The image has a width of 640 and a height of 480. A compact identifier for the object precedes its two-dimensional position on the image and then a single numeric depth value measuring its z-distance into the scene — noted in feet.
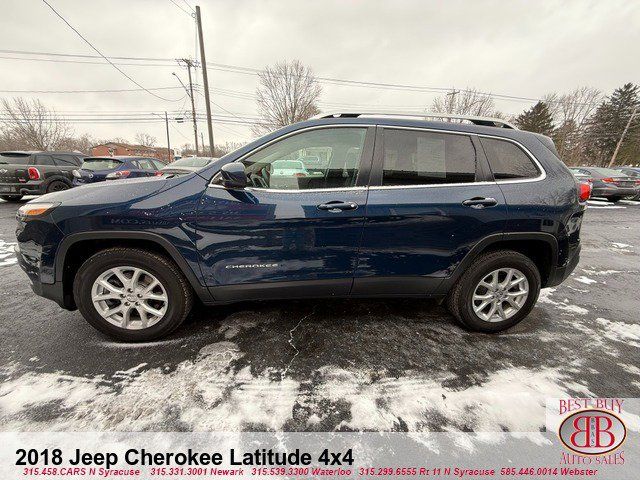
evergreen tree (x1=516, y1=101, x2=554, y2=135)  146.82
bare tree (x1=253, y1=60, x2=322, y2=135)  105.19
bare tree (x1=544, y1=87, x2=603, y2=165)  146.00
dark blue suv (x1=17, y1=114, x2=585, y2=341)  7.17
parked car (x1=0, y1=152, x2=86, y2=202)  29.53
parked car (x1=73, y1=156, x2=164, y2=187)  27.50
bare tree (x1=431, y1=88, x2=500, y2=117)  129.04
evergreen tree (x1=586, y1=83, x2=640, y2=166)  150.51
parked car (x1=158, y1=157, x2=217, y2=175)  33.76
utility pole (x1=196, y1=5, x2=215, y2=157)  51.19
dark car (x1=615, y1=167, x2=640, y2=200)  40.29
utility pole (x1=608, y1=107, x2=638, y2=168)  131.97
